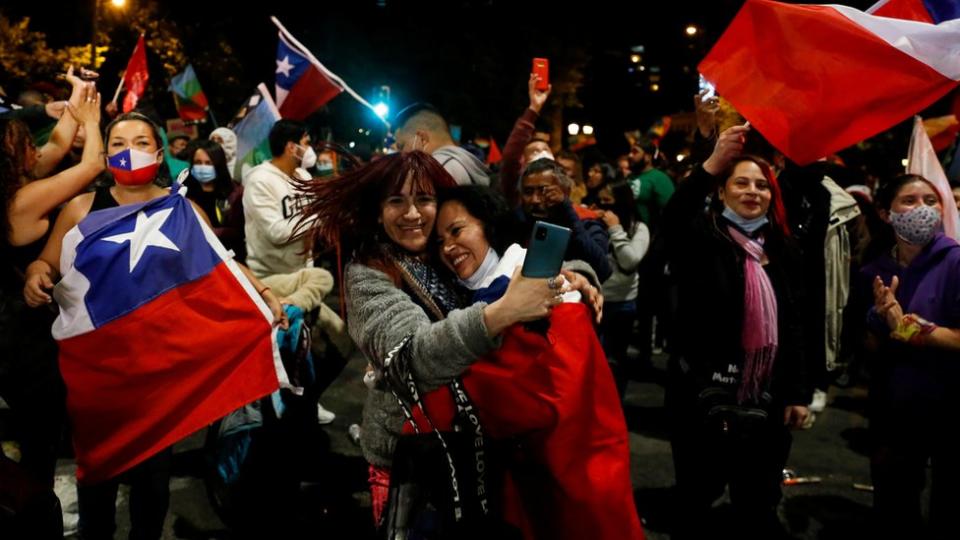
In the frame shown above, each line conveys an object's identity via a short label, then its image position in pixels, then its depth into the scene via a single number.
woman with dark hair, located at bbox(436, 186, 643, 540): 2.02
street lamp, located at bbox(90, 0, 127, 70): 14.78
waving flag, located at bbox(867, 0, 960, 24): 3.03
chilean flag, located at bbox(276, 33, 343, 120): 7.76
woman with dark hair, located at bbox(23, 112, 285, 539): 3.31
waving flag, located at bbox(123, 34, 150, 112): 7.67
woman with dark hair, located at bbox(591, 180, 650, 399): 5.82
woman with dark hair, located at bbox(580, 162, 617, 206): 6.50
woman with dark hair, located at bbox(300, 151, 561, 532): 2.12
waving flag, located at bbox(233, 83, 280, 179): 7.07
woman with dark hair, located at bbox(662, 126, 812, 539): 3.41
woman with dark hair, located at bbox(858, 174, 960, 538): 3.46
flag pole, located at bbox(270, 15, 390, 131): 7.73
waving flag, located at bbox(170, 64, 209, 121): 10.52
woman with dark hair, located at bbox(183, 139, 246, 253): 5.96
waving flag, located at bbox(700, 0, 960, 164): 2.80
